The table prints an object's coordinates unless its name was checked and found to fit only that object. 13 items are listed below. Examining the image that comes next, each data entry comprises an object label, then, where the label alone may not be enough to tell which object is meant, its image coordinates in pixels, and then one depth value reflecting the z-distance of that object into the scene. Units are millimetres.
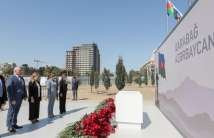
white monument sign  4242
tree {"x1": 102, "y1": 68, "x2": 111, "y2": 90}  15011
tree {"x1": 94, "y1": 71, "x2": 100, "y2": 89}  17356
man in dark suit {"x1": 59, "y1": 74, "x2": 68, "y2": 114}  6044
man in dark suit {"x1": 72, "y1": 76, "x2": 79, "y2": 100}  10074
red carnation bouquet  2525
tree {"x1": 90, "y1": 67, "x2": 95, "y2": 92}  17049
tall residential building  93746
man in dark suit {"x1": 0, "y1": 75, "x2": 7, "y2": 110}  3977
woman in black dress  4748
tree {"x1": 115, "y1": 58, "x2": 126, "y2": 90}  12983
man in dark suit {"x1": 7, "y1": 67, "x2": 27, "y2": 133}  4000
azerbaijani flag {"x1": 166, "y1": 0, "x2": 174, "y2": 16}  7471
